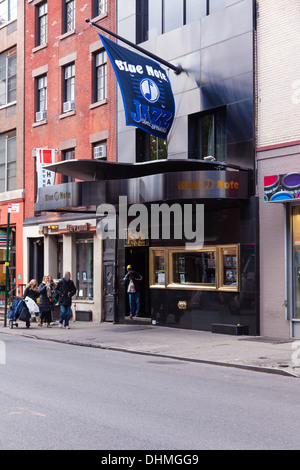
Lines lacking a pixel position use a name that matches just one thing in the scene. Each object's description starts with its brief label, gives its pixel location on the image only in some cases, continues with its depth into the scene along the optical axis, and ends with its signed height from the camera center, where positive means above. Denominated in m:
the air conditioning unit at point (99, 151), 22.32 +3.80
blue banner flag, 16.62 +4.62
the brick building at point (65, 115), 22.55 +5.47
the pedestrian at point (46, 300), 20.66 -1.38
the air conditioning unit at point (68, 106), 24.14 +5.87
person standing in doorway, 20.97 -1.01
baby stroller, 20.19 -1.72
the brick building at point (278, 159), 15.66 +2.49
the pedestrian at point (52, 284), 21.03 -0.88
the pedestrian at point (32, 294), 20.39 -1.18
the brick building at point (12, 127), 27.31 +5.84
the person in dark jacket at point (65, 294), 20.12 -1.15
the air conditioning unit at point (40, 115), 25.84 +5.88
